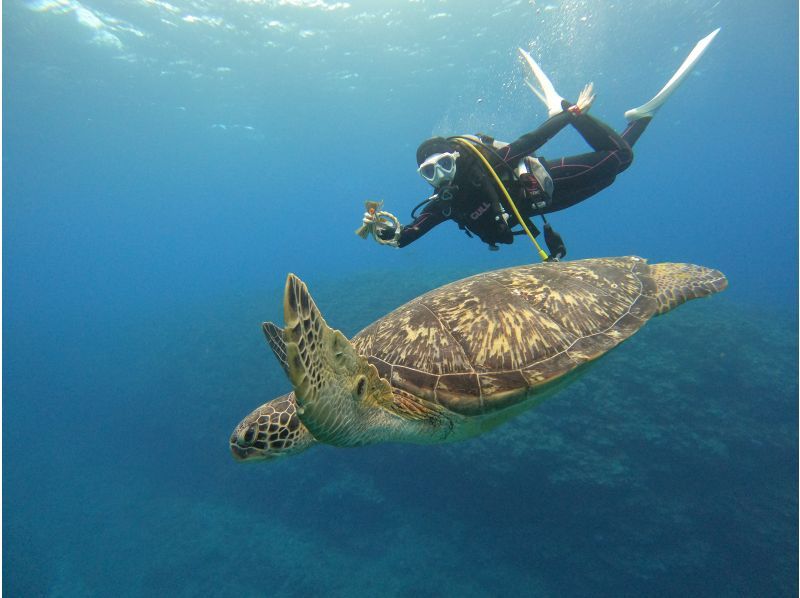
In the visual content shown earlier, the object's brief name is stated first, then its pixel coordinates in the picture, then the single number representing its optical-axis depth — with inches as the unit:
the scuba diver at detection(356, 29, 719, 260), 153.3
